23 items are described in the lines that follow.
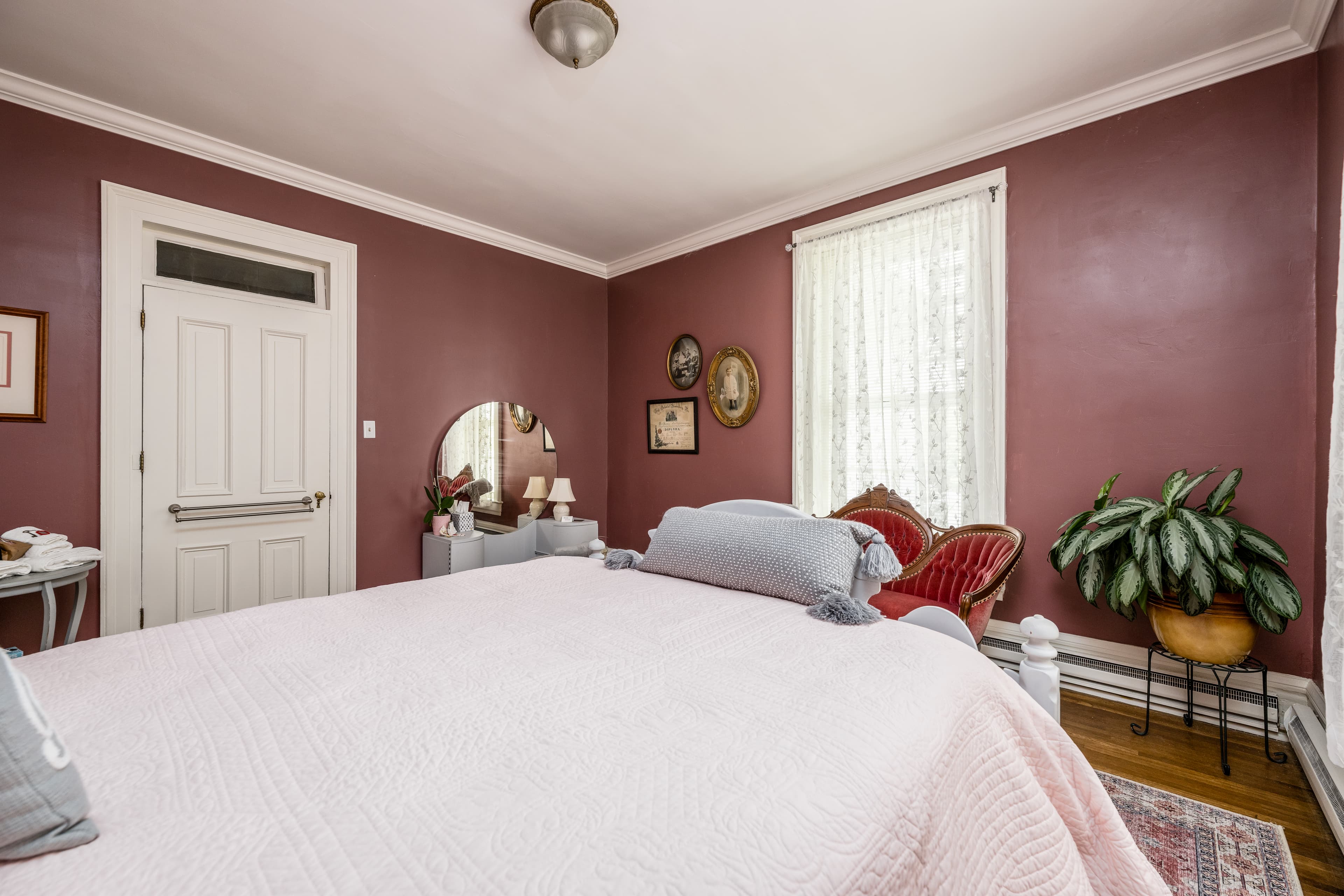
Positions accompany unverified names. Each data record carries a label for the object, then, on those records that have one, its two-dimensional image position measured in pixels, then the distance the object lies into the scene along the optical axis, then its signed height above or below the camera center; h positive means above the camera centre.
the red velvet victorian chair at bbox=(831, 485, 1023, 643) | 2.52 -0.55
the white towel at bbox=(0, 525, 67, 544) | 2.30 -0.40
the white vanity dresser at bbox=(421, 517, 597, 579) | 3.62 -0.70
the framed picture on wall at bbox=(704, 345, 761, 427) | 3.99 +0.41
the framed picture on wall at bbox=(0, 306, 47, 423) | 2.51 +0.32
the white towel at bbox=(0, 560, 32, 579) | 2.15 -0.49
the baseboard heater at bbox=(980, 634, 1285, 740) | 2.33 -1.06
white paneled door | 2.89 -0.06
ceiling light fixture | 2.00 +1.47
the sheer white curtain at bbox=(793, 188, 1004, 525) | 2.99 +0.45
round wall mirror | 3.95 -0.16
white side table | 2.19 -0.58
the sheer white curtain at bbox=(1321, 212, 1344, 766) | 1.43 -0.35
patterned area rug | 1.54 -1.15
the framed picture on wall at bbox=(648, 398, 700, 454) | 4.36 +0.13
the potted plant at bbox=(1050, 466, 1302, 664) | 2.02 -0.45
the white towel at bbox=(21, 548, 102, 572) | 2.24 -0.48
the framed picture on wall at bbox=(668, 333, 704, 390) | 4.33 +0.62
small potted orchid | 3.73 -0.42
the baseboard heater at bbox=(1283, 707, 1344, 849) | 1.72 -1.04
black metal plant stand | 2.08 -0.91
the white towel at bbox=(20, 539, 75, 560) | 2.27 -0.45
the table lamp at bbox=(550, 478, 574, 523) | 4.24 -0.39
